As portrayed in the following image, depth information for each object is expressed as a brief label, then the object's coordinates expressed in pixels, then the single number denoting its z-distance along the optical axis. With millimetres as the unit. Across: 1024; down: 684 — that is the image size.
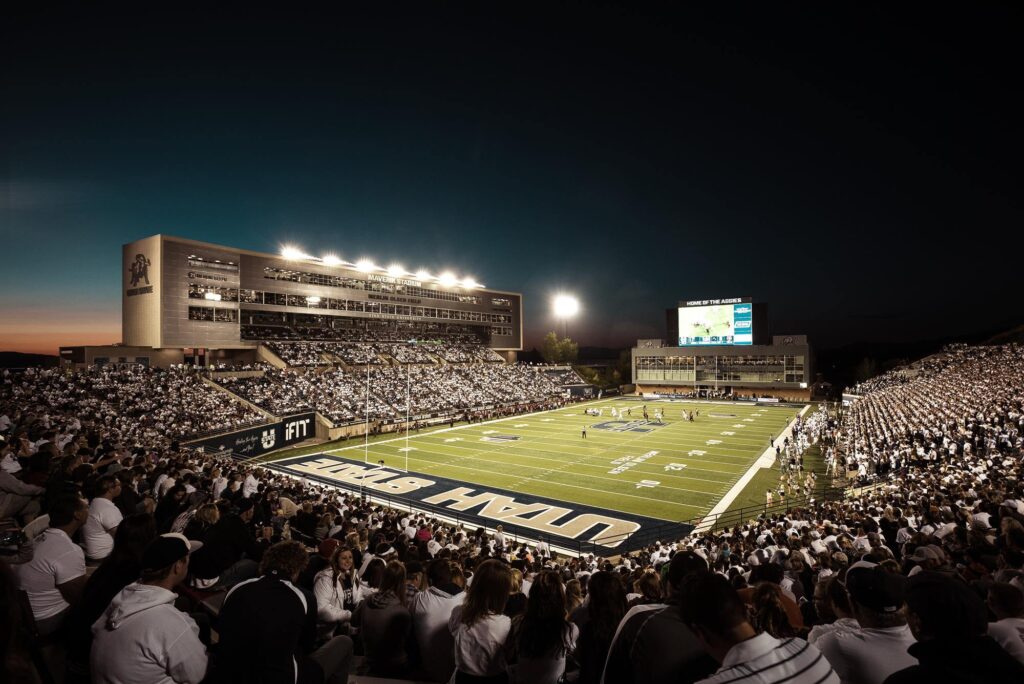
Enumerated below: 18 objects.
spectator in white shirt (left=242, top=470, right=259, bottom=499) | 12673
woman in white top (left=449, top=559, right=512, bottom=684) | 3438
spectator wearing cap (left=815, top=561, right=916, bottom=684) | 2861
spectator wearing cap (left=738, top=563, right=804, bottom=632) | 3791
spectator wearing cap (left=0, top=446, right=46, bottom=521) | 6039
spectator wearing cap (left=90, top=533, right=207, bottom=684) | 2684
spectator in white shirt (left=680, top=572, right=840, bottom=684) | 1946
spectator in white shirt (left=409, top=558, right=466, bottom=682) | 4195
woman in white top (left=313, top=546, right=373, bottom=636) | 4746
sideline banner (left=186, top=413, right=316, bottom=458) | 26147
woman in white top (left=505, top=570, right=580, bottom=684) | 3330
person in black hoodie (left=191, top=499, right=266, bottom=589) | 4652
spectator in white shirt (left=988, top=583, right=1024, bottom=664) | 3355
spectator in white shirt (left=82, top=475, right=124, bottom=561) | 5465
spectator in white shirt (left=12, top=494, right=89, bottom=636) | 3916
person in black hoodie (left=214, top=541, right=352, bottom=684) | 2705
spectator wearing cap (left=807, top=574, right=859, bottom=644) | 3314
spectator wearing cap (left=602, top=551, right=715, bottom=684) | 2377
